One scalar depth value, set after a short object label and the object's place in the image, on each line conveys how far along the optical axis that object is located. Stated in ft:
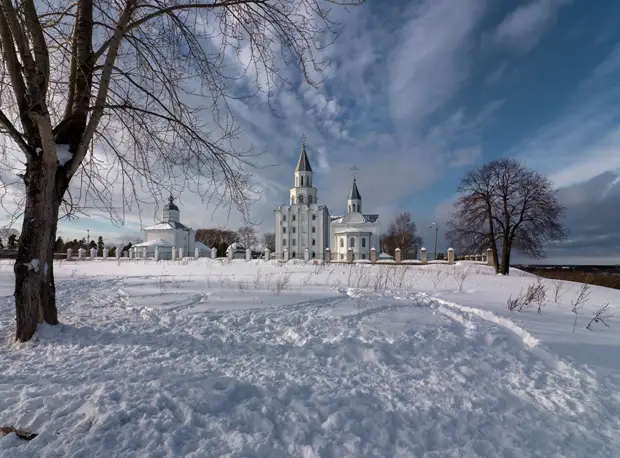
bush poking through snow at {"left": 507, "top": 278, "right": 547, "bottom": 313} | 19.73
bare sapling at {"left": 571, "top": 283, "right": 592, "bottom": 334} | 18.30
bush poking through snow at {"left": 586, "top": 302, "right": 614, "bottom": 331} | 16.22
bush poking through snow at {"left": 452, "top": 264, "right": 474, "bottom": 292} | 30.38
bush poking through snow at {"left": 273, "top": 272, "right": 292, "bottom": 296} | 23.65
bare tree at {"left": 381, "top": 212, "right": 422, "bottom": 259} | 193.62
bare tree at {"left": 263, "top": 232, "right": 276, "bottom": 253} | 250.57
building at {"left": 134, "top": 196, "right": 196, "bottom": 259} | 159.94
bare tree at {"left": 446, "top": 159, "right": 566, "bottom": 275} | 71.10
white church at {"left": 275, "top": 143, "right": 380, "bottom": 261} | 178.29
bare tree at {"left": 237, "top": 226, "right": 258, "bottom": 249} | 250.98
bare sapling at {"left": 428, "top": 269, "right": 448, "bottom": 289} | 33.37
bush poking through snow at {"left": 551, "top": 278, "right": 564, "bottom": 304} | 23.95
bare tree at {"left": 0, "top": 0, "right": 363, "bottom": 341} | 13.60
